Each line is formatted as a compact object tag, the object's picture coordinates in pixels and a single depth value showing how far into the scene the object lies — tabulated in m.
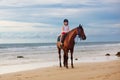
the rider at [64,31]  11.67
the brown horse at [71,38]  11.37
